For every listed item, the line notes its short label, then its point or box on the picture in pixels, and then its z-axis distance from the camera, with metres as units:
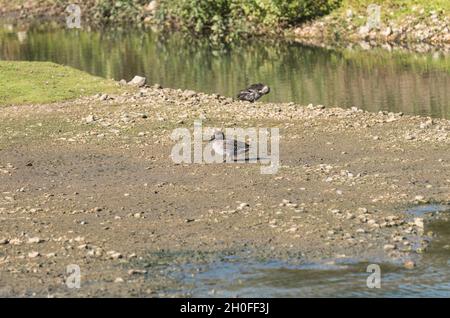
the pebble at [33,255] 16.14
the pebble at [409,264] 15.33
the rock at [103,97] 29.41
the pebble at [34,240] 16.92
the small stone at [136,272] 15.26
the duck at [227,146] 22.11
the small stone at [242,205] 18.47
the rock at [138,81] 32.06
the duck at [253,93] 29.78
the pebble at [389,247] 16.06
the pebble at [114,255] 15.97
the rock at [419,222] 17.24
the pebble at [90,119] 26.41
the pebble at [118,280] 14.91
